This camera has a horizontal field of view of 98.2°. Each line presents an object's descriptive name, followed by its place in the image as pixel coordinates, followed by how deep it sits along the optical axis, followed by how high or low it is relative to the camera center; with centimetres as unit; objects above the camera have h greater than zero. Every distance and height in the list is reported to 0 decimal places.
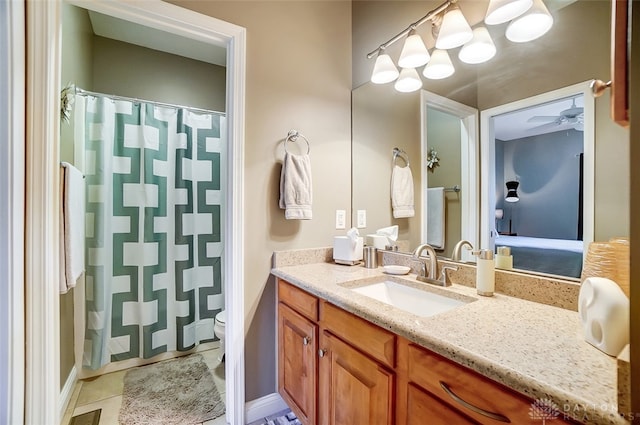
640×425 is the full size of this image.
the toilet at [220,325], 203 -83
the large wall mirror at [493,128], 88 +39
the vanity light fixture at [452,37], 103 +77
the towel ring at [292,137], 166 +46
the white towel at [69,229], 132 -8
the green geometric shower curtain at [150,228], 200 -12
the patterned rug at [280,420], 154 -116
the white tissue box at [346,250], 165 -22
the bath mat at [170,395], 157 -116
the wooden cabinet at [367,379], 64 -51
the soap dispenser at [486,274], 106 -23
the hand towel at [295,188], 157 +14
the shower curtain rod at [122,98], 190 +86
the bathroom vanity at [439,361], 54 -37
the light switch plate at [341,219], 184 -4
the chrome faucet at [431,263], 129 -23
